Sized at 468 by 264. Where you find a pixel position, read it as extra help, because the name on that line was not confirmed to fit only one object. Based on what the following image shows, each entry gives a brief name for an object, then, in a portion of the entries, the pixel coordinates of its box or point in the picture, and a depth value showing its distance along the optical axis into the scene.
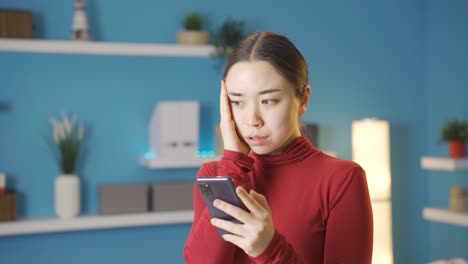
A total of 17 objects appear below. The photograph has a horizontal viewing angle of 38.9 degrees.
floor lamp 3.56
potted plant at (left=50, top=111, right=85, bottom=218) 3.05
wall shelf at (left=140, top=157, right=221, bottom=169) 3.12
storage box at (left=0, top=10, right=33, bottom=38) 2.95
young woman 1.07
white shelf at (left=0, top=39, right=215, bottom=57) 2.93
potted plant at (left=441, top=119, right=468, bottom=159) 3.59
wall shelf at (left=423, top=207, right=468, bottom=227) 3.36
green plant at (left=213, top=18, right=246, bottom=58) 3.29
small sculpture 3.08
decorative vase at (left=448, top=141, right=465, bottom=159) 3.58
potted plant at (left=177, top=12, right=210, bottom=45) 3.25
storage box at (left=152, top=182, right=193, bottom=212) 3.18
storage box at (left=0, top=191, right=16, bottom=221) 2.95
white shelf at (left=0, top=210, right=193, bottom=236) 2.94
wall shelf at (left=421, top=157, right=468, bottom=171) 3.45
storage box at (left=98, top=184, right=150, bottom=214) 3.11
